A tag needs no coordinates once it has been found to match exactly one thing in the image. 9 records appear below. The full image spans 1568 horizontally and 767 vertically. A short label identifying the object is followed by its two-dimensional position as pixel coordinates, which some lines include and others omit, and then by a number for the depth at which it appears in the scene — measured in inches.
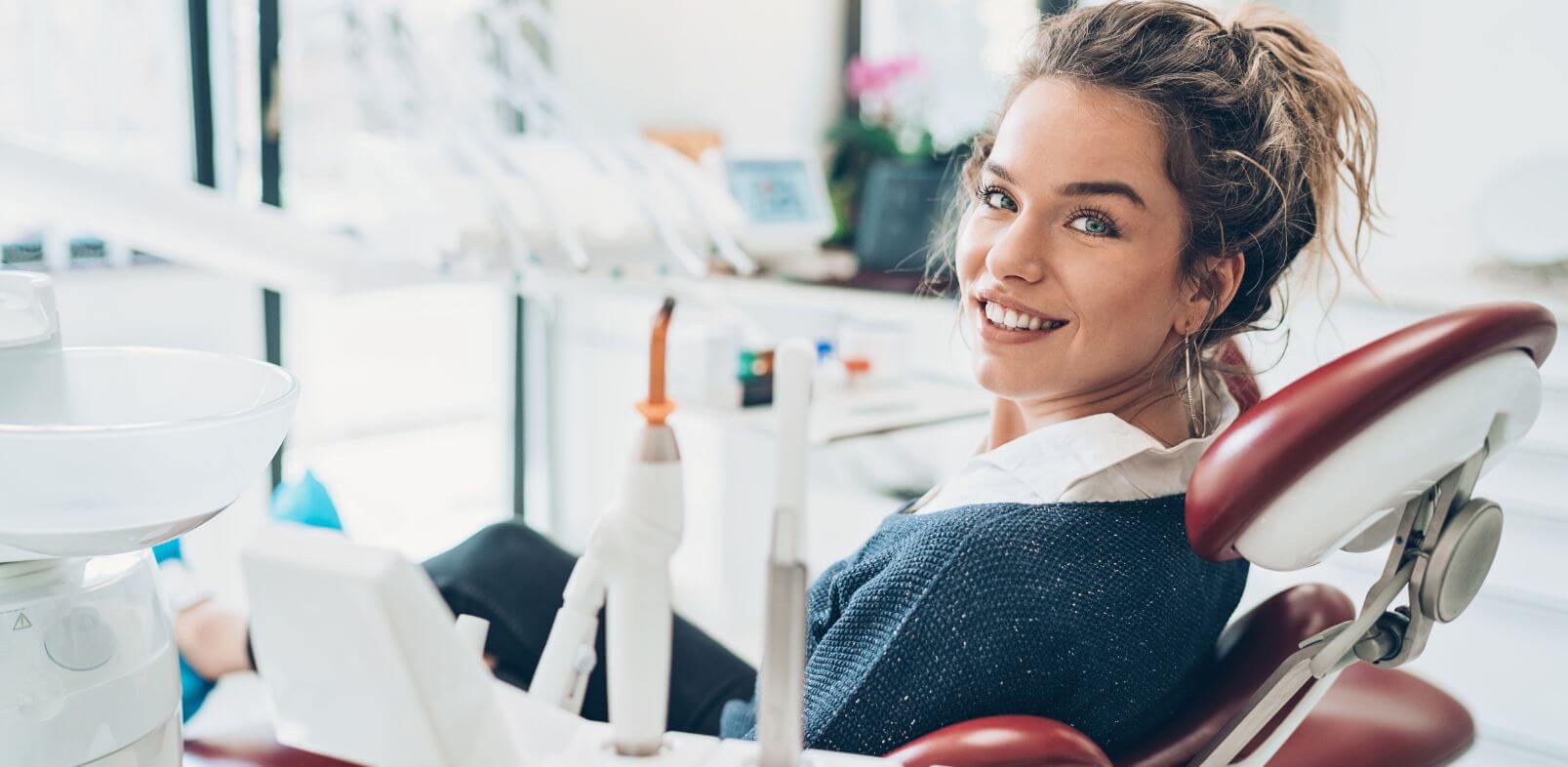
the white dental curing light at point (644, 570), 26.0
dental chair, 28.2
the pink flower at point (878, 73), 118.7
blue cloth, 63.8
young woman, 33.0
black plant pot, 107.0
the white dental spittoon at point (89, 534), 25.9
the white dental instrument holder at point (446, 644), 24.9
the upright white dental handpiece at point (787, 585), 24.6
